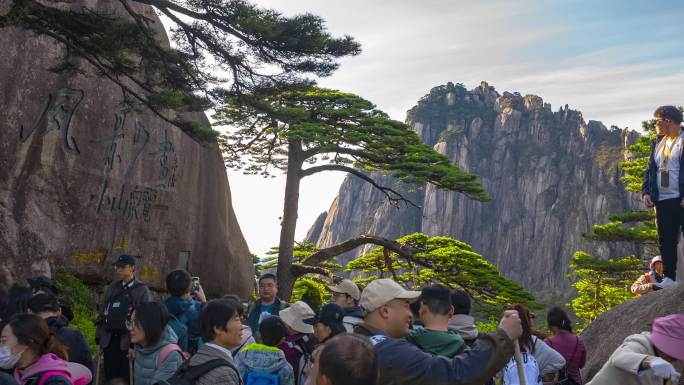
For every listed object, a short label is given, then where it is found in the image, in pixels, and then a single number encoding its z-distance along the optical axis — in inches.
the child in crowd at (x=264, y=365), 132.4
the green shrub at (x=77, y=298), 331.9
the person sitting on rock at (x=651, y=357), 105.6
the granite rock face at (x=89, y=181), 329.1
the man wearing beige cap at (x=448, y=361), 87.0
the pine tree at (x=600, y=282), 674.8
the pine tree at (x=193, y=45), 224.2
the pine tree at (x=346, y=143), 519.8
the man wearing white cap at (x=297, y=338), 160.7
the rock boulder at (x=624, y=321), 210.8
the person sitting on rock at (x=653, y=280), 246.2
